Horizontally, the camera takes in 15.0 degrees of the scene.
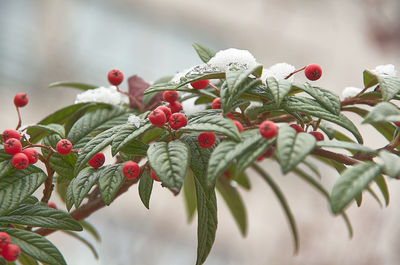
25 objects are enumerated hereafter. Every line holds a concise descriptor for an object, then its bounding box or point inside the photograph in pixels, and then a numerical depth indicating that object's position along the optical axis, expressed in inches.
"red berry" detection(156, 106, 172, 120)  28.1
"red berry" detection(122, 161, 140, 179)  28.0
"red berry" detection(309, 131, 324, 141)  28.6
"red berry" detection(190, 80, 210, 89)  28.8
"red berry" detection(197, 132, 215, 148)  27.7
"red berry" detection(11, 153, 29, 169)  28.0
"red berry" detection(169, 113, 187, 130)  27.8
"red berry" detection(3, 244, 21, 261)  27.1
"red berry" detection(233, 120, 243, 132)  27.6
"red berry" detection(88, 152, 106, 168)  28.6
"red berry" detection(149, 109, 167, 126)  27.6
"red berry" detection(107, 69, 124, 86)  30.9
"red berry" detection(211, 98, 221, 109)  29.5
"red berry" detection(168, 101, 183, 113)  28.9
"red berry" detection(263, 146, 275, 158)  30.0
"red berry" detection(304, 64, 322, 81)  28.8
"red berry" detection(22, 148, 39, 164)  28.3
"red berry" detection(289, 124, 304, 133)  27.7
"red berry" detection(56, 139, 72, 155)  28.4
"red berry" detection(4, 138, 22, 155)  28.1
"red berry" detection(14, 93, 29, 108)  30.5
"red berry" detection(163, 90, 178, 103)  29.0
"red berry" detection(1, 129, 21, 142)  28.6
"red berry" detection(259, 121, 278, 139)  26.6
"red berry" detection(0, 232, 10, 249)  27.2
